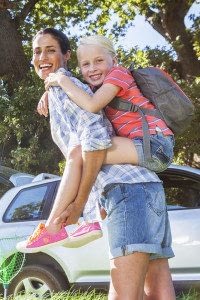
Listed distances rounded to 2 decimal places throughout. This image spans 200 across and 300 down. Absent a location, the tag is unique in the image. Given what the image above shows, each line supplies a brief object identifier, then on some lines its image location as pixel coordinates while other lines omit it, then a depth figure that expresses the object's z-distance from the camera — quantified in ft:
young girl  7.20
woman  6.67
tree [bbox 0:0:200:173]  38.63
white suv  17.61
